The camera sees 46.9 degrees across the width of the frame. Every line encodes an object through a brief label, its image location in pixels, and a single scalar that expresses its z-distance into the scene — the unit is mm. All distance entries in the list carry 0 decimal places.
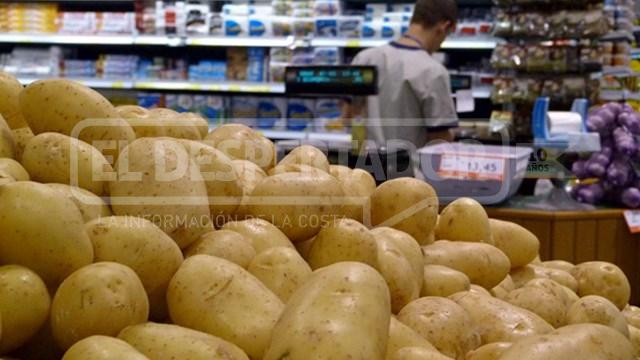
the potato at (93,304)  860
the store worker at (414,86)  3555
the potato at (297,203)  1210
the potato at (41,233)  907
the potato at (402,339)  1005
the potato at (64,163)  1077
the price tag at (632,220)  2930
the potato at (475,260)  1377
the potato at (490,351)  1033
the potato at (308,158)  1449
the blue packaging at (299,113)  5394
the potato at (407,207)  1405
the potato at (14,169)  1023
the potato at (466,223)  1487
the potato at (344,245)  1138
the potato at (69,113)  1190
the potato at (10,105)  1312
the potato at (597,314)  1226
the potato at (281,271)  1053
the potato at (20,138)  1167
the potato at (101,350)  780
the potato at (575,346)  941
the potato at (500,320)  1136
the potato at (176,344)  841
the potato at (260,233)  1148
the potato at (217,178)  1187
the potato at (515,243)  1561
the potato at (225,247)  1071
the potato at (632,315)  1485
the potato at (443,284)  1275
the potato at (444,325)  1086
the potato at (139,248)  965
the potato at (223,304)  927
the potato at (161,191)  1048
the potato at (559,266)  1675
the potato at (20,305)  853
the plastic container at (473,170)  2646
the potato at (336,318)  805
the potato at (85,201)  1012
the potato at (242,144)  1465
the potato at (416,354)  938
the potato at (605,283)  1521
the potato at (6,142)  1124
